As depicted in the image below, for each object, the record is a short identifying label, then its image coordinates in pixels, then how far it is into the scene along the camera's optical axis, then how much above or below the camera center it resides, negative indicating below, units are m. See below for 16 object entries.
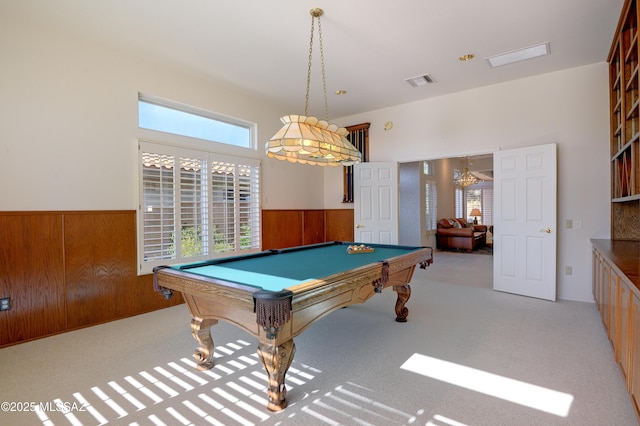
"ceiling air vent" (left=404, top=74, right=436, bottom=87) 4.49 +1.86
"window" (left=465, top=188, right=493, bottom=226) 12.91 +0.25
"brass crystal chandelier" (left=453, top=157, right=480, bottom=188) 9.77 +0.90
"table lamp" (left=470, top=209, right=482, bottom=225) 11.54 -0.18
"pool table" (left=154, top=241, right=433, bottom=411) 1.80 -0.51
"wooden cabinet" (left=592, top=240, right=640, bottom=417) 1.71 -0.66
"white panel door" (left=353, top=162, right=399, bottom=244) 5.64 +0.13
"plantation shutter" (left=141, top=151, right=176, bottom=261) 3.91 +0.08
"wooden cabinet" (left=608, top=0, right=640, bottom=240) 2.85 +0.85
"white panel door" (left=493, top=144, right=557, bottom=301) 4.23 -0.19
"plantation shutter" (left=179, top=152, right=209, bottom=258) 4.24 +0.09
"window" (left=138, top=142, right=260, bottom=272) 3.94 +0.09
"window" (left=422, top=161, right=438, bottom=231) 9.18 +0.33
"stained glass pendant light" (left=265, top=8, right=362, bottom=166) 2.56 +0.57
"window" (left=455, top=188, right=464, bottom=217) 11.96 +0.24
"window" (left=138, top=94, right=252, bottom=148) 4.05 +1.26
